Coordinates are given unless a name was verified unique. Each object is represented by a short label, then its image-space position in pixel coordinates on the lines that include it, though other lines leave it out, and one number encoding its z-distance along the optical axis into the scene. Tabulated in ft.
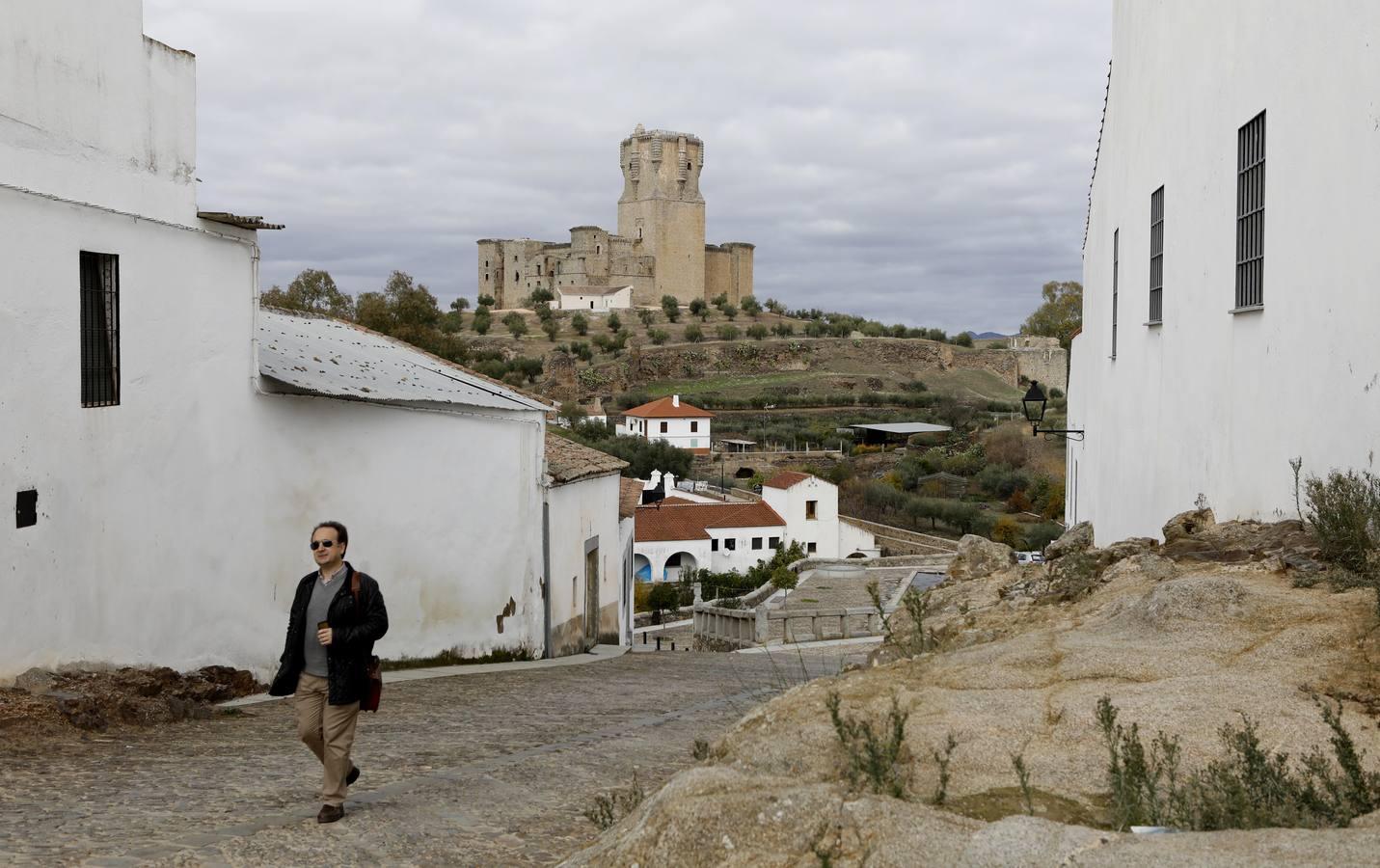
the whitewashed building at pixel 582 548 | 45.65
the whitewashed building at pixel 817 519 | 151.02
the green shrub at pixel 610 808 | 14.02
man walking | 17.42
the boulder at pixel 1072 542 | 28.55
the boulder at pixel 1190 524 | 25.55
